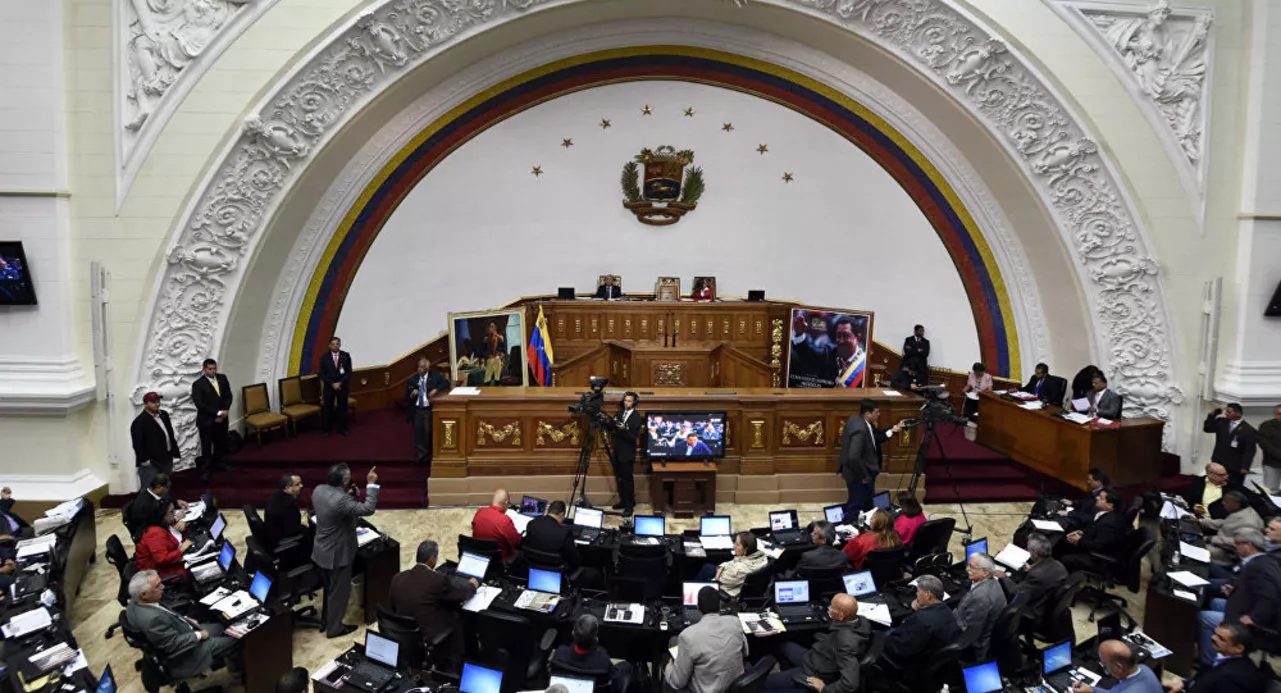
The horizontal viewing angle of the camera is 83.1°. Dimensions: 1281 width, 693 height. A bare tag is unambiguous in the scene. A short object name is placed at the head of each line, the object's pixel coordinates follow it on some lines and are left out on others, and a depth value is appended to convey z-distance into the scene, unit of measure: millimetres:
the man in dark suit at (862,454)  7504
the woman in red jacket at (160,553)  5258
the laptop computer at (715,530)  6066
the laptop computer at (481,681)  4055
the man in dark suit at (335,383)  10242
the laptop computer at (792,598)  5059
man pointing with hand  5457
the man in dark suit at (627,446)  7846
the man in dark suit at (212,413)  8609
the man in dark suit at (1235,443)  8164
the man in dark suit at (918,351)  12297
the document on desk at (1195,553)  5902
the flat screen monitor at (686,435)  8086
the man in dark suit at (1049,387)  10445
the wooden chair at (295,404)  10359
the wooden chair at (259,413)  9742
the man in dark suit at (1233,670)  3896
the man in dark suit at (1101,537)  6199
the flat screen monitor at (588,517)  6324
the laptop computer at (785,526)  6215
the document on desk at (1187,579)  5559
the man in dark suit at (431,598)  4777
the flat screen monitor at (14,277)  7984
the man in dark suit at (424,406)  9125
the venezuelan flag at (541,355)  11719
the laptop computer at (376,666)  4125
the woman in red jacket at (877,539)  5627
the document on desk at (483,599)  4934
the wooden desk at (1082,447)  8508
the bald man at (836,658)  4215
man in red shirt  5785
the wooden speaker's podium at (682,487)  8078
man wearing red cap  7793
